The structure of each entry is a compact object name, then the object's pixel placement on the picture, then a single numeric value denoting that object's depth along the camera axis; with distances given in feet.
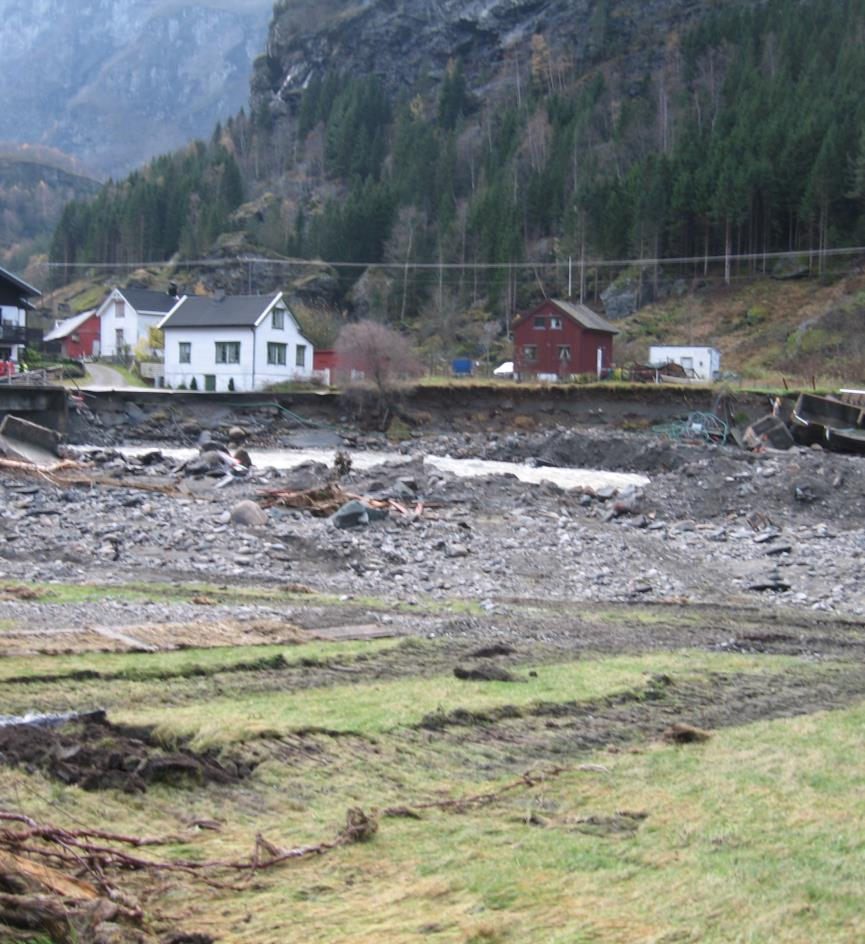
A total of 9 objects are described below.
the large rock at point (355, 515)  76.48
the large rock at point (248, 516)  76.74
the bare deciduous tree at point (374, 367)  181.98
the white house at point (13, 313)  202.69
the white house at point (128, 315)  301.63
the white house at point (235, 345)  215.51
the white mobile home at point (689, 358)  205.40
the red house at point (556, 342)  218.79
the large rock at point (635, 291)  283.18
